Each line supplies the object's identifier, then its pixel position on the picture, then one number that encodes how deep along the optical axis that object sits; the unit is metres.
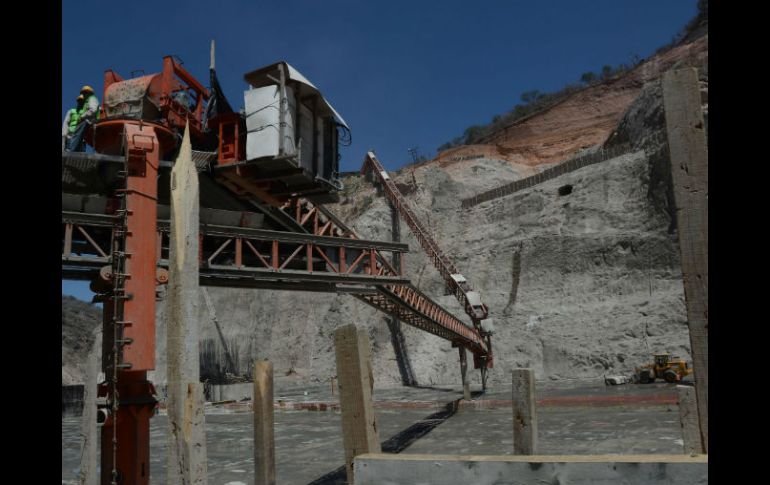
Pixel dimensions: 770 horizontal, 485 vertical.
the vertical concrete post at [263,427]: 7.21
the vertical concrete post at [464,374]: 20.77
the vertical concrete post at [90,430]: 7.02
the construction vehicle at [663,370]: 21.16
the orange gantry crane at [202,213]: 6.31
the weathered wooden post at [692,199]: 3.44
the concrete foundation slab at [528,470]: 3.29
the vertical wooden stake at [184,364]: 4.65
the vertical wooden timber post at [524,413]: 7.48
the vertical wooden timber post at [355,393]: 4.56
